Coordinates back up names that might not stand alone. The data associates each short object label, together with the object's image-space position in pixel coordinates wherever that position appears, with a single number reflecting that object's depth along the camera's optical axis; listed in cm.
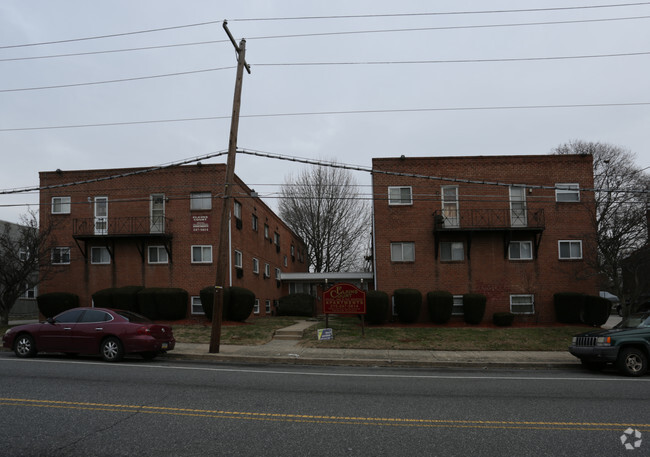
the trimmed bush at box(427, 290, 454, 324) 2214
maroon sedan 1271
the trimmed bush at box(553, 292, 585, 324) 2258
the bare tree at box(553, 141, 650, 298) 2147
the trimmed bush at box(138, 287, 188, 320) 2245
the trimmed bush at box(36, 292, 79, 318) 2333
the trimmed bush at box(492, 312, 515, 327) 2219
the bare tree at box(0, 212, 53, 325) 2119
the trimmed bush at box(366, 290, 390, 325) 2100
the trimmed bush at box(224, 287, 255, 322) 2256
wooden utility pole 1504
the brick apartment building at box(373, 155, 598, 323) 2352
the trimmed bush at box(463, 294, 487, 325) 2239
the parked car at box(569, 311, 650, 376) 1159
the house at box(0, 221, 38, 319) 3846
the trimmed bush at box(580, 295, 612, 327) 2216
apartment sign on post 1800
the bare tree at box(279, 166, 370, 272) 4241
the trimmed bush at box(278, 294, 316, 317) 3225
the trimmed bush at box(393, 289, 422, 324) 2198
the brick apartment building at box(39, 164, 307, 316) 2389
